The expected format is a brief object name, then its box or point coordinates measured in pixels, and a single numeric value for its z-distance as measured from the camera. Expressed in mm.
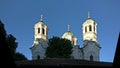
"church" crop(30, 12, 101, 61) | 72312
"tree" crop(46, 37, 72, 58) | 55875
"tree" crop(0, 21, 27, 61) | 10203
